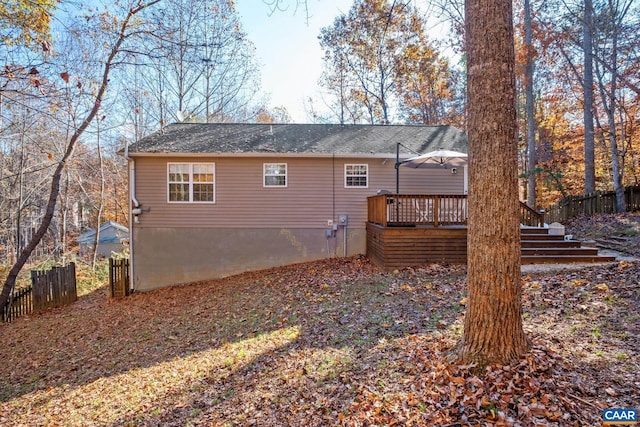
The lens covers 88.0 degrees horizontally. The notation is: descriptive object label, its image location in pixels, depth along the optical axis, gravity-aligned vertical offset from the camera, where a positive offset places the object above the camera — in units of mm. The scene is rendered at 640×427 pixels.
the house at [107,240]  18406 -1770
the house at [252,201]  10414 +184
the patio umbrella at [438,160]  8500 +1205
